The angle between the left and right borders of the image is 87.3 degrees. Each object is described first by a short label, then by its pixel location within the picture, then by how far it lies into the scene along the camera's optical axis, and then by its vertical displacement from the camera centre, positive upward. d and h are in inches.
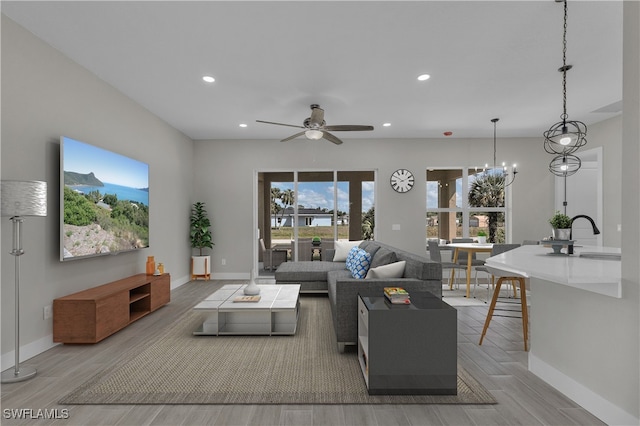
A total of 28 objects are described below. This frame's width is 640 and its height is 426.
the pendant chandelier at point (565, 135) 110.0 +27.2
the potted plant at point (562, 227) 96.0 -4.5
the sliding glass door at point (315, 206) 272.4 +4.5
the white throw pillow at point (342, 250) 218.4 -25.2
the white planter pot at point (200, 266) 249.6 -40.5
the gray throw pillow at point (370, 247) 175.1 -20.2
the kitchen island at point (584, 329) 70.2 -29.1
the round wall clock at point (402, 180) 263.6 +24.7
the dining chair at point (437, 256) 208.2 -28.2
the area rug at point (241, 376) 86.1 -48.4
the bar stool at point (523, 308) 122.0 -36.0
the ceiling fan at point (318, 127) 174.7 +44.8
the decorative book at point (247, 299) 136.9 -36.0
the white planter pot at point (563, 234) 95.9 -6.5
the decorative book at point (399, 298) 94.2 -24.4
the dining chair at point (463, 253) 238.5 -29.9
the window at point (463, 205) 266.2 +5.0
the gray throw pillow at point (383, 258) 143.6 -20.4
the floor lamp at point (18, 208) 92.7 +1.1
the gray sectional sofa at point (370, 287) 114.0 -25.9
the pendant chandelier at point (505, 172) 253.6 +30.2
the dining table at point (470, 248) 199.8 -22.2
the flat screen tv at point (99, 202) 124.3 +4.3
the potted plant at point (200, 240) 249.9 -21.6
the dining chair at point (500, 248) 178.5 -19.6
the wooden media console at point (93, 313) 121.0 -38.1
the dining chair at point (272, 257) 275.1 -37.4
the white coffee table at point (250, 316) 128.9 -43.2
